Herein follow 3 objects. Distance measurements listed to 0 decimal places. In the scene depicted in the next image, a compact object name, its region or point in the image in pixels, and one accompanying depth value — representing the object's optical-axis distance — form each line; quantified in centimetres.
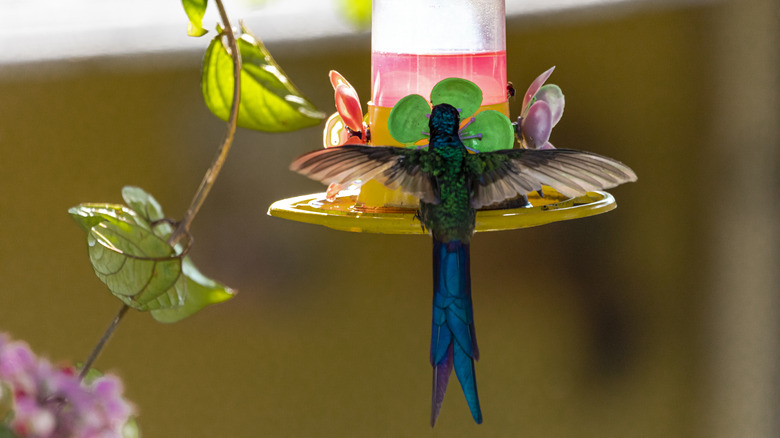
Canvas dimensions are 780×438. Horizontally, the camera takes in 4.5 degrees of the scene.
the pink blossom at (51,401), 438
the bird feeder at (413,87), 451
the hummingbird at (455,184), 451
